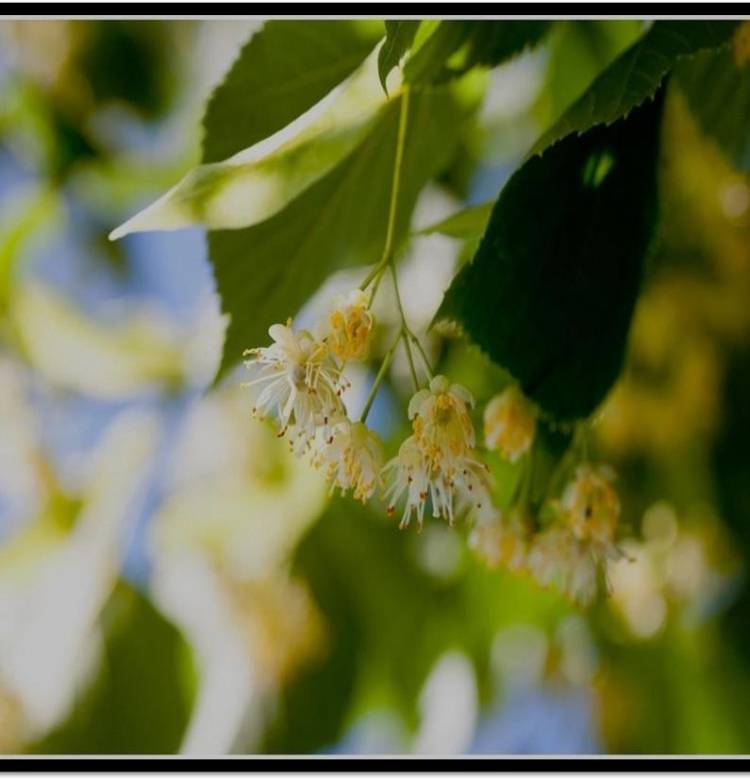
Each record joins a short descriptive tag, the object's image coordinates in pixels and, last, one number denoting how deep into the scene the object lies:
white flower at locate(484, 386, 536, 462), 0.67
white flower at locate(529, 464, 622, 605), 0.67
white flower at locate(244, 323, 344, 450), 0.63
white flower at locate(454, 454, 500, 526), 0.64
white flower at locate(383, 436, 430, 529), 0.64
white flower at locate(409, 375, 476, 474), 0.64
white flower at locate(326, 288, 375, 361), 0.63
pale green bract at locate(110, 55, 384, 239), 0.63
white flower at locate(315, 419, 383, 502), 0.64
